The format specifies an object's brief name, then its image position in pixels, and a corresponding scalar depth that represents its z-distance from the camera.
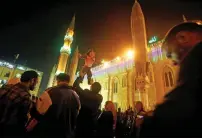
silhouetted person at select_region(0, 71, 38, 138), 2.58
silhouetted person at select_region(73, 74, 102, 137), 3.55
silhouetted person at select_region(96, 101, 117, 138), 4.05
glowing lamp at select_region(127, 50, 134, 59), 30.34
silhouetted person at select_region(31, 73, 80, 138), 2.68
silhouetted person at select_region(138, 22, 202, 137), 0.72
